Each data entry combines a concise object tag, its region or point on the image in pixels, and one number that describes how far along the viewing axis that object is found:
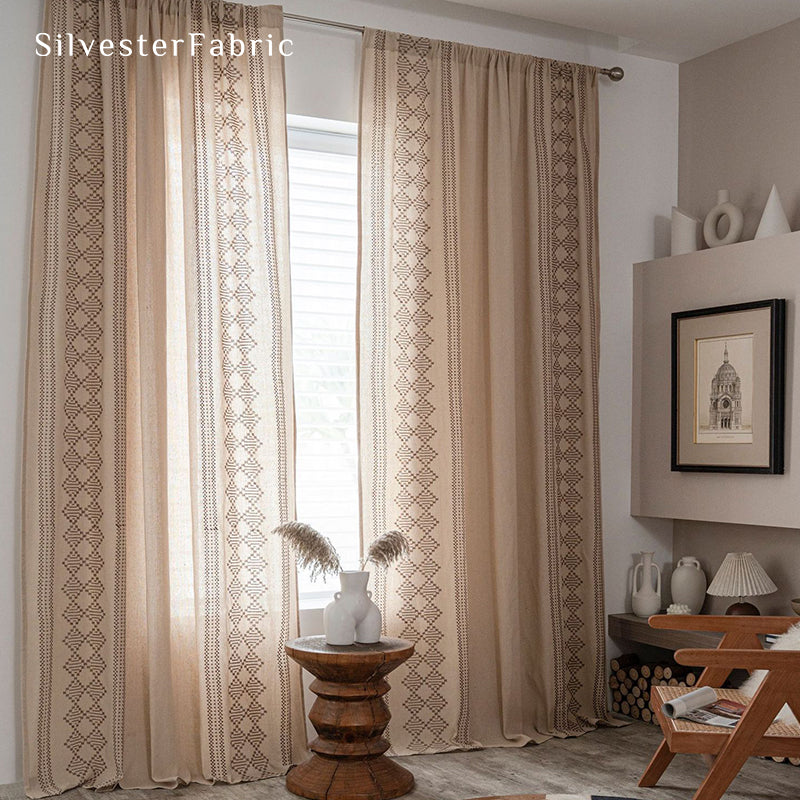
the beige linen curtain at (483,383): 3.74
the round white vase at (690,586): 4.14
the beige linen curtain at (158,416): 3.23
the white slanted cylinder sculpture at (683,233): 4.20
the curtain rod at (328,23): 3.64
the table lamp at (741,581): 3.81
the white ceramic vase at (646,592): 4.20
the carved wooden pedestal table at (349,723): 3.21
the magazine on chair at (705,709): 3.00
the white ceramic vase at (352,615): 3.29
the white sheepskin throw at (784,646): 3.30
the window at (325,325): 3.79
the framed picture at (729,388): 3.71
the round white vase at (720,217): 4.02
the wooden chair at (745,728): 2.82
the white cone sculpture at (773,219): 3.83
